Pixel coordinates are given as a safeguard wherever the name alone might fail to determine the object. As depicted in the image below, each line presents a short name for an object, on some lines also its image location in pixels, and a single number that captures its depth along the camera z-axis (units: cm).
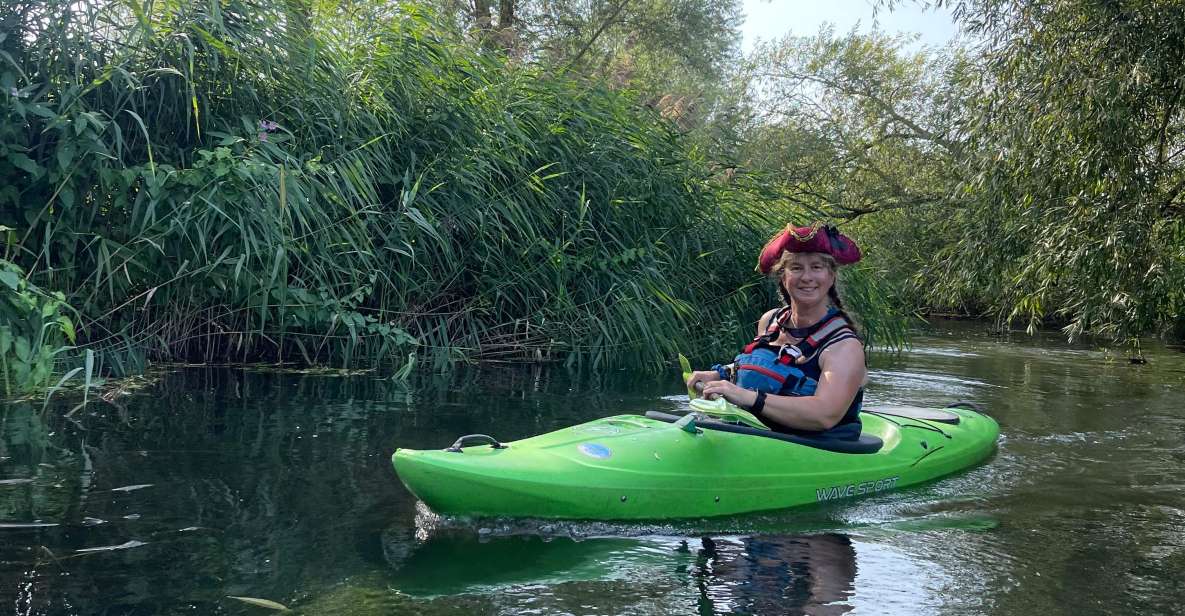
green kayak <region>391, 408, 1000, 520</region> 311
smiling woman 358
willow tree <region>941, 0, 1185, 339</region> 666
